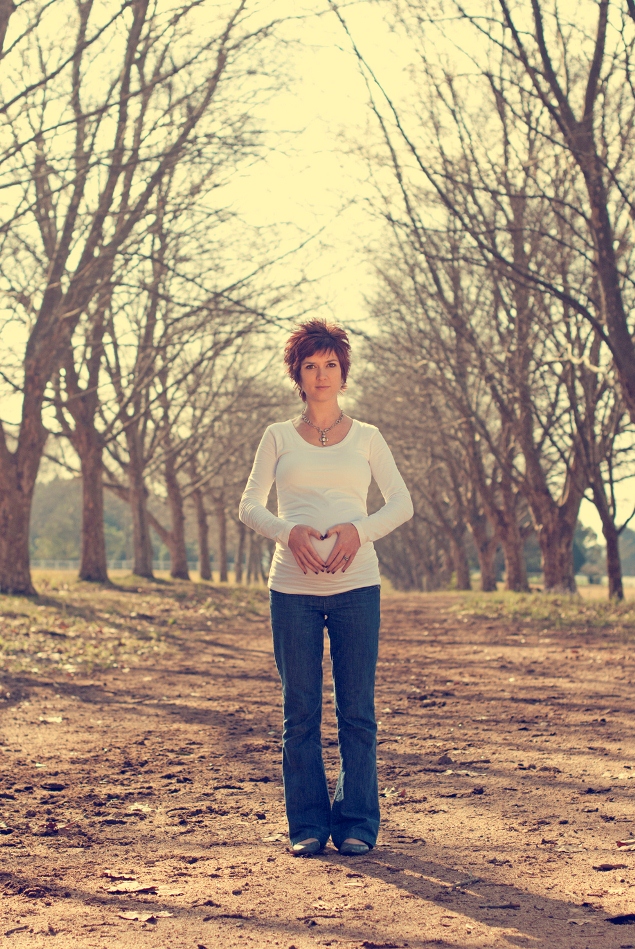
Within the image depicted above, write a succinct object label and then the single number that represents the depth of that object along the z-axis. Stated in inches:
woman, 176.2
